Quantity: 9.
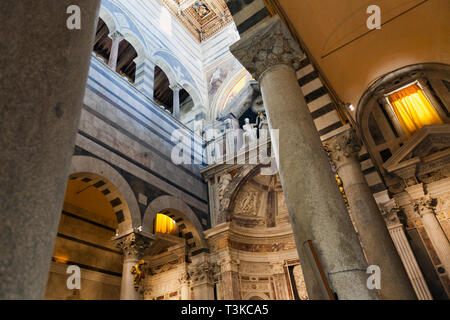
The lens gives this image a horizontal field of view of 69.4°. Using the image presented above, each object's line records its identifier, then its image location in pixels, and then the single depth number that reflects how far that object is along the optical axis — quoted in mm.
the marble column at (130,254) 7262
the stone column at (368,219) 5227
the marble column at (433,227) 7723
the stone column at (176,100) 12406
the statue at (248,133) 11617
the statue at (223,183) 11211
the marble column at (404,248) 7367
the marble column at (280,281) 10609
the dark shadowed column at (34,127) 1039
